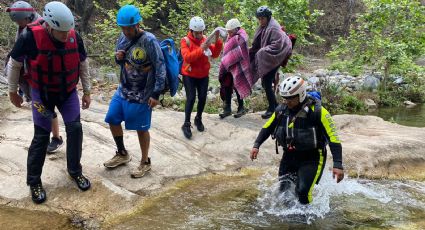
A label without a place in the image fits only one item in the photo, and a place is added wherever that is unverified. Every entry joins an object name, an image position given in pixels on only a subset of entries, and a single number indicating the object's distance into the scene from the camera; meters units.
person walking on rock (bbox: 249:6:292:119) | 6.53
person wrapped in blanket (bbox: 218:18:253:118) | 6.73
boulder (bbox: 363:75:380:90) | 12.56
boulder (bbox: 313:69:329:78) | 14.01
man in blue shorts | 4.40
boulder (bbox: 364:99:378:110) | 11.69
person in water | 4.09
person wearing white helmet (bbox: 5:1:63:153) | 4.36
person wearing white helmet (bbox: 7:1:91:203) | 3.83
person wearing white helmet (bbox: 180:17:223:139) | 5.75
